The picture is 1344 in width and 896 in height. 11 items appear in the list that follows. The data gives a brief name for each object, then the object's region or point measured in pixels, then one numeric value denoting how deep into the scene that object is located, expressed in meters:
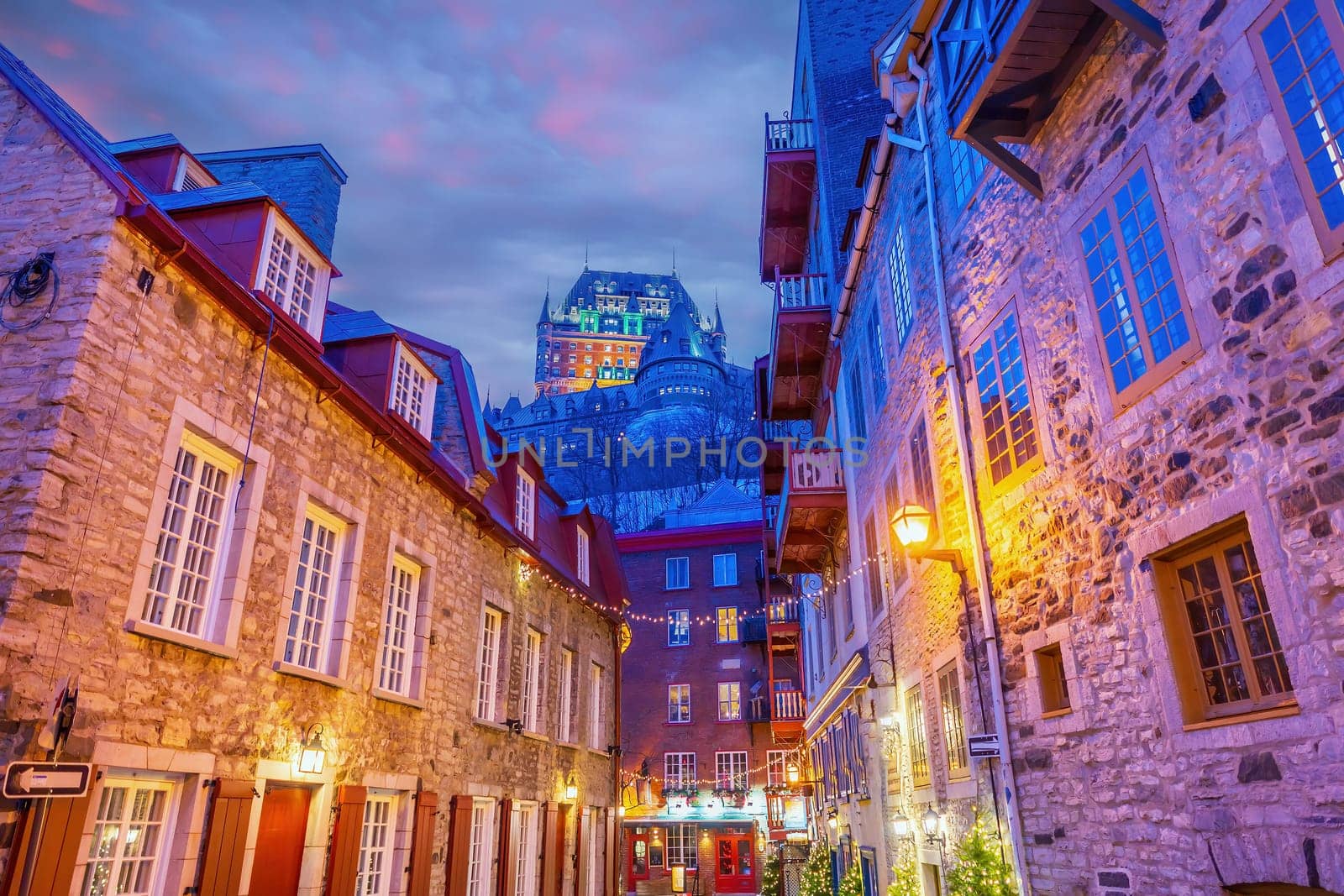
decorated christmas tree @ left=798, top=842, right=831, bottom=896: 16.25
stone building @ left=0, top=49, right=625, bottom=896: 5.82
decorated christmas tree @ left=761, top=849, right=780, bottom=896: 22.52
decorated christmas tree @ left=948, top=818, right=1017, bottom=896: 7.24
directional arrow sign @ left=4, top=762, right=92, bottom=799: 5.02
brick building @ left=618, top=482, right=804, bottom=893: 30.09
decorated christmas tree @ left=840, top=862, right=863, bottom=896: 14.48
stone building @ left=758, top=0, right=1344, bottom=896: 4.49
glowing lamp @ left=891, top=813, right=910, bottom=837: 11.00
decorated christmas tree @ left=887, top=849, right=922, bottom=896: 10.20
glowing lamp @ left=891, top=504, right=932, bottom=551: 8.41
